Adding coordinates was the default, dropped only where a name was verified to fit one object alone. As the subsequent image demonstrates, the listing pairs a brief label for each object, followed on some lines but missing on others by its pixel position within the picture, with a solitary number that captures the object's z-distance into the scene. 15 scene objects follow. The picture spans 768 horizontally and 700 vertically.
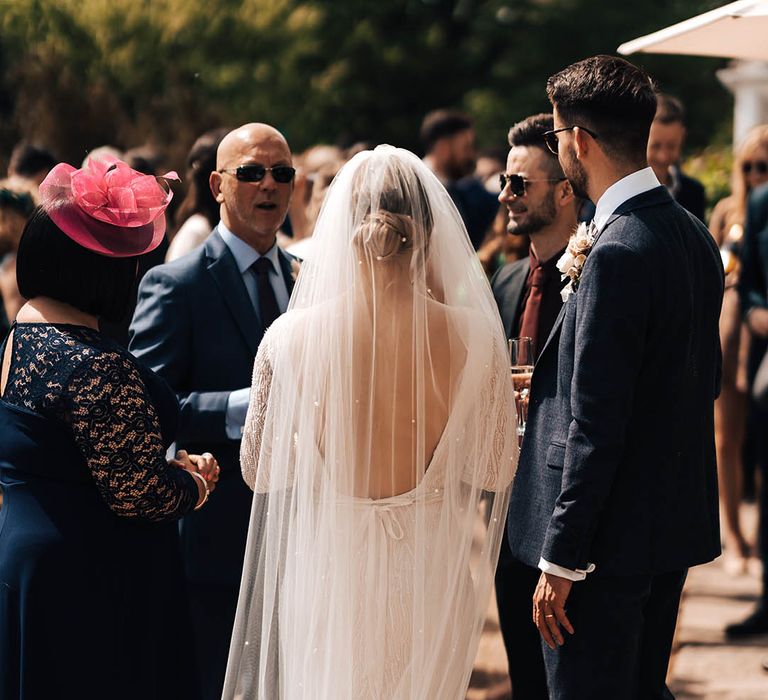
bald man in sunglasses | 4.16
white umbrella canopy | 4.40
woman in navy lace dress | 3.18
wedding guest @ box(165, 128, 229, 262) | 5.82
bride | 3.27
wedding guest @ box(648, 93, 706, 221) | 6.27
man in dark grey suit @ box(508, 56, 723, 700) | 3.03
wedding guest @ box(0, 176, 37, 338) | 5.69
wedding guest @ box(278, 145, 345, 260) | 6.57
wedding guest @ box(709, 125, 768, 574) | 6.78
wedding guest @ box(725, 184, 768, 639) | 5.82
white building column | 14.29
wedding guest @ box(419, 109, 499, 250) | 9.80
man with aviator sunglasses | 4.45
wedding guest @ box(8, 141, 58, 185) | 8.14
